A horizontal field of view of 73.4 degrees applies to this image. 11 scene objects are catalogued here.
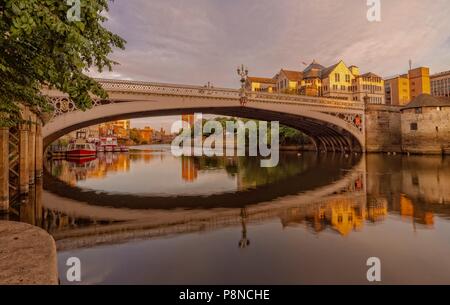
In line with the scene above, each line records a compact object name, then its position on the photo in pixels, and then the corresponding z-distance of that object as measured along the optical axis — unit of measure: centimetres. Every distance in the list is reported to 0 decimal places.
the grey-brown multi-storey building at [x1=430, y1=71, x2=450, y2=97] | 11344
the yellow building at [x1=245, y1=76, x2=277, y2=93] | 10650
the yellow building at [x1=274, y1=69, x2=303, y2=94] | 9425
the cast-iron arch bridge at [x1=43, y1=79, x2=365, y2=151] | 2567
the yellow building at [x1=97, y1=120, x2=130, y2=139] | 15426
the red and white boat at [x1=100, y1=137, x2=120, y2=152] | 8025
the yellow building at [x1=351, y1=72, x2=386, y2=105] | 8844
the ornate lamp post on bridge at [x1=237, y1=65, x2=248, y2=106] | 3541
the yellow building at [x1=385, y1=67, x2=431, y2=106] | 10577
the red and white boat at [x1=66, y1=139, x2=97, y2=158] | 4688
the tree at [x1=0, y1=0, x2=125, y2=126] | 456
